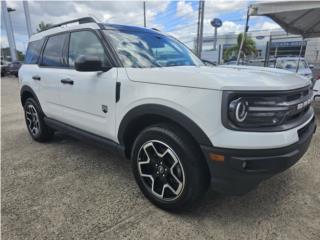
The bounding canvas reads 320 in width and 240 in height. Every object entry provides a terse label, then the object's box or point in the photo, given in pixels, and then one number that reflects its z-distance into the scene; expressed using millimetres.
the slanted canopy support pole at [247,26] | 6232
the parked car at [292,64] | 10181
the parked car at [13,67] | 25164
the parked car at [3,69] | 27022
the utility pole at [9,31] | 28722
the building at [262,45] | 15648
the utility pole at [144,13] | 25516
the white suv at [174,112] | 1804
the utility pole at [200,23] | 14480
